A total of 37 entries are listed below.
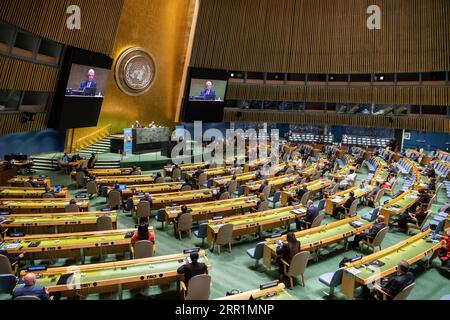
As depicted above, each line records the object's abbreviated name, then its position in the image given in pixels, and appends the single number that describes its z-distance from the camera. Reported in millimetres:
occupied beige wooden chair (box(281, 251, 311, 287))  6953
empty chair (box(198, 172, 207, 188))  15195
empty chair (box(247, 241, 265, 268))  7844
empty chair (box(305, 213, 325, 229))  9750
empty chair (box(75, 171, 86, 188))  14539
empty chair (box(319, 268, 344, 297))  6586
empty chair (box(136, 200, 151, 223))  10527
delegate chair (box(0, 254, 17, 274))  6223
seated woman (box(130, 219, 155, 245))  7534
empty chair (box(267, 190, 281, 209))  12477
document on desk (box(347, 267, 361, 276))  6520
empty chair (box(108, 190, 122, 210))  11656
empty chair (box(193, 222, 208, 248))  9070
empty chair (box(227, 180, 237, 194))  13664
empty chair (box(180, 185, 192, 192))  13141
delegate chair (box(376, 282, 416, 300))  5773
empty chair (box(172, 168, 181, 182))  16328
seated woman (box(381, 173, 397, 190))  14289
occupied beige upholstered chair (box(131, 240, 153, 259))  7223
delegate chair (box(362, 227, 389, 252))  8711
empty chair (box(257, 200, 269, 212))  10750
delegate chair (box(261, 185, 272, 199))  12992
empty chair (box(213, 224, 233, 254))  8562
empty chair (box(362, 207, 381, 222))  10598
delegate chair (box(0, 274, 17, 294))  5738
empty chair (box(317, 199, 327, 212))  12121
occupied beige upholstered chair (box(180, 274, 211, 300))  5770
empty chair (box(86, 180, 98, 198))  12945
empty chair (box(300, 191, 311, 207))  12000
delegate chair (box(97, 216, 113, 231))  8727
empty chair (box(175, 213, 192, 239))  9516
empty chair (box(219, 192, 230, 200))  11797
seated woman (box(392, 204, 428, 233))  10633
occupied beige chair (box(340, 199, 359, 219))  11484
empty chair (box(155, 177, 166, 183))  14336
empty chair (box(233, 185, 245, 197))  13508
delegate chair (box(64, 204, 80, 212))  9805
